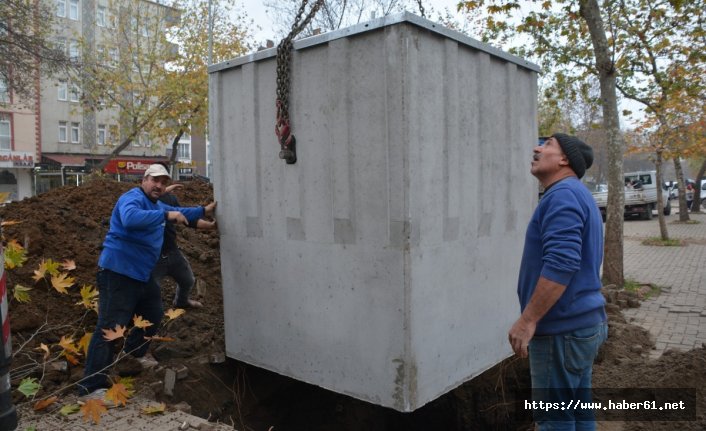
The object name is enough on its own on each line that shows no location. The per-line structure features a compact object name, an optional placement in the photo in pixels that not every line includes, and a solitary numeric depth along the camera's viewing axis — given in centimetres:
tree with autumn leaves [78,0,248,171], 1862
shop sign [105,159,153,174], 2871
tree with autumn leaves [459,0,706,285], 834
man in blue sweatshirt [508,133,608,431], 264
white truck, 2333
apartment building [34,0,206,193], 3225
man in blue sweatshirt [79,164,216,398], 389
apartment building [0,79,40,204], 3108
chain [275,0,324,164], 357
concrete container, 312
